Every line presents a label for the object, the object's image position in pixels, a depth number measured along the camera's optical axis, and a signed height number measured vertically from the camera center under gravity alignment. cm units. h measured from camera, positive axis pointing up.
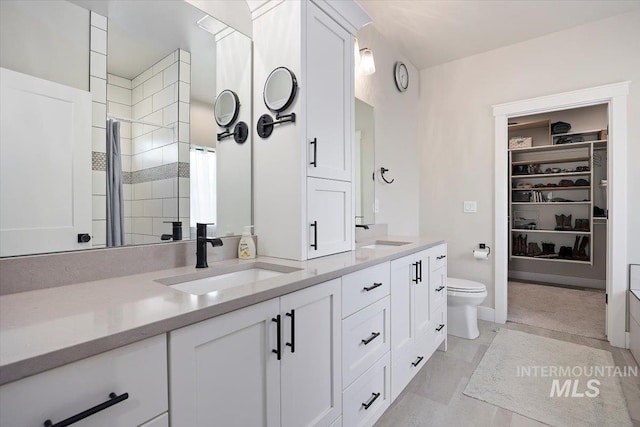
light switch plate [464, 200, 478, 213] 325 +5
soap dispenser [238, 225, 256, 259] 155 -18
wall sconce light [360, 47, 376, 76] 243 +117
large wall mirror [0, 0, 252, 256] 99 +35
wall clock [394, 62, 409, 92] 302 +134
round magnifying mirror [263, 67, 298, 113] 152 +61
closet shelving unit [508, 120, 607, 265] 416 +41
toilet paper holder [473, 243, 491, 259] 312 -41
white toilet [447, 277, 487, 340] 265 -84
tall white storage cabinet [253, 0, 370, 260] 152 +39
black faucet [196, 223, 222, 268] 132 -14
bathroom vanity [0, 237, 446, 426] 59 -34
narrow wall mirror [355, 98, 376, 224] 248 +40
